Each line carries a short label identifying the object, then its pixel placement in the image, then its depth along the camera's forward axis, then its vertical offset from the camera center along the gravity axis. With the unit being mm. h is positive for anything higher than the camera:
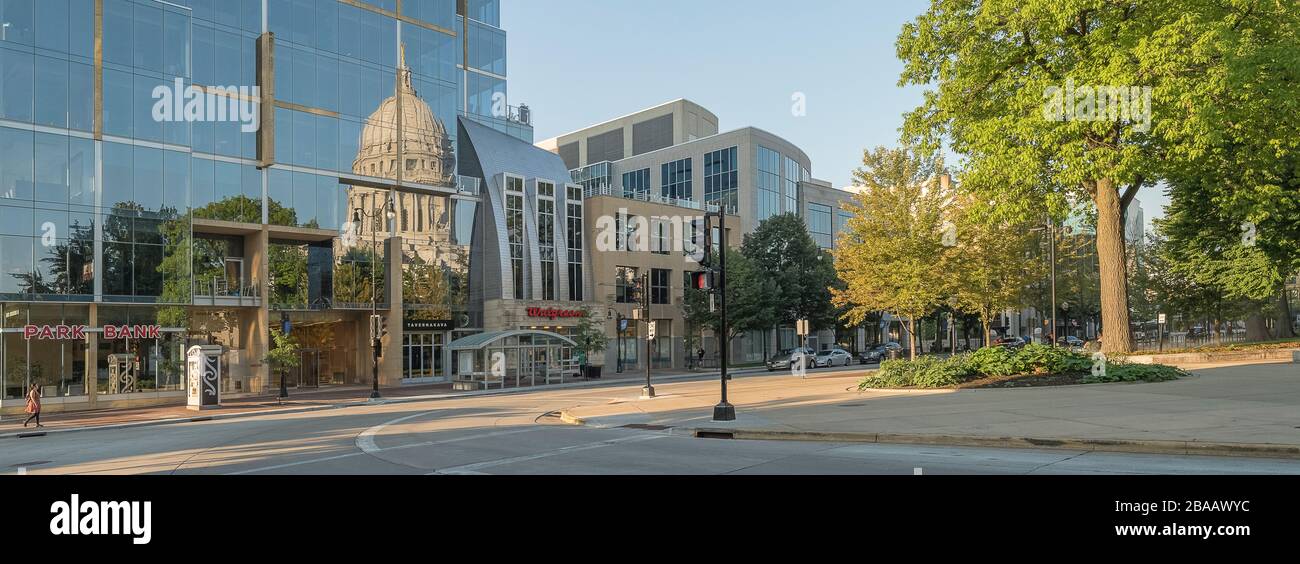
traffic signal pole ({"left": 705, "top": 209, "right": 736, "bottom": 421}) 18672 -92
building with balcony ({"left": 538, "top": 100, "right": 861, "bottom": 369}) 58688 +11686
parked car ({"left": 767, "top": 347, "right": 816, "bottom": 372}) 52903 -3650
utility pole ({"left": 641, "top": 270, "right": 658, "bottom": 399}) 28786 +164
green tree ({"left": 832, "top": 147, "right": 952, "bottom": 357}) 36781 +3112
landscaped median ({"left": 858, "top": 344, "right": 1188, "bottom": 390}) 23312 -2090
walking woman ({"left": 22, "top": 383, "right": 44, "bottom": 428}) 23672 -2426
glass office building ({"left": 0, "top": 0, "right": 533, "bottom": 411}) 31688 +6366
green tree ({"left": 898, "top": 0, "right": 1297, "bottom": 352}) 21969 +6445
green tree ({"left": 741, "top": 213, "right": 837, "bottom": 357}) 58875 +2975
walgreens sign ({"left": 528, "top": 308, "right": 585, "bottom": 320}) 50866 -135
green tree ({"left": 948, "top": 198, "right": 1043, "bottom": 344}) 37500 +1891
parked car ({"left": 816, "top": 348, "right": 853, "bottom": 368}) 56597 -3793
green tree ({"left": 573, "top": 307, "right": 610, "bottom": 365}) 49719 -1763
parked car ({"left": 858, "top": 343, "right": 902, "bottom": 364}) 60094 -3752
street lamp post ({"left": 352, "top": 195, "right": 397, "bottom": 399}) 44603 +5649
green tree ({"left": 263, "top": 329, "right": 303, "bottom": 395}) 34750 -1604
